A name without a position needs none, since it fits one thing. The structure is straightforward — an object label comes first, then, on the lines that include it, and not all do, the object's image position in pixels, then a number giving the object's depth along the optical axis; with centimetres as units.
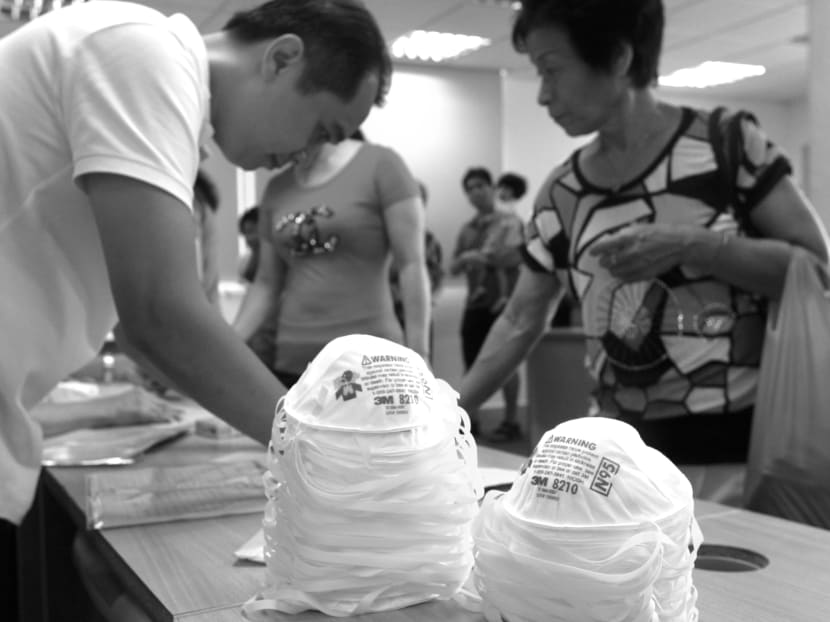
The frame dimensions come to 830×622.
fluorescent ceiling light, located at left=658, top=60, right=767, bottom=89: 677
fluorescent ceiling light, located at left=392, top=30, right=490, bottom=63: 558
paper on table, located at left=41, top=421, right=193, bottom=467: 129
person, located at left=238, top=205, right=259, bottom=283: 396
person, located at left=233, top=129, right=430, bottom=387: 192
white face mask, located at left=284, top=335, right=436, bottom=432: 59
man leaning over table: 84
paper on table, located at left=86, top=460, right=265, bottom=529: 95
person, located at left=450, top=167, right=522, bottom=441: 508
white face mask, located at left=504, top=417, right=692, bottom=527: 52
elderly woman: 125
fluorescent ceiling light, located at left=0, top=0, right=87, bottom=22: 466
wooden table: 63
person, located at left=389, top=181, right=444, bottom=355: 475
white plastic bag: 112
